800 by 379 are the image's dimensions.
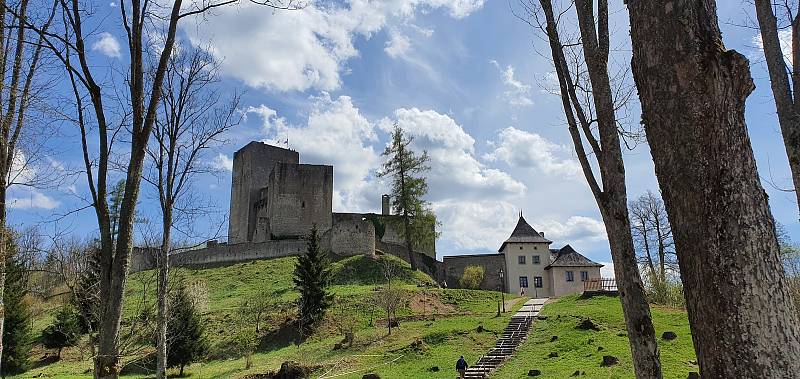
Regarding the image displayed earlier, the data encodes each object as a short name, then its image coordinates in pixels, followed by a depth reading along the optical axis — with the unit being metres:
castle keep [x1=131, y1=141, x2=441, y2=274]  51.31
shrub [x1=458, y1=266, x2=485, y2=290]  48.97
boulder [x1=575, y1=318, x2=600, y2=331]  25.95
